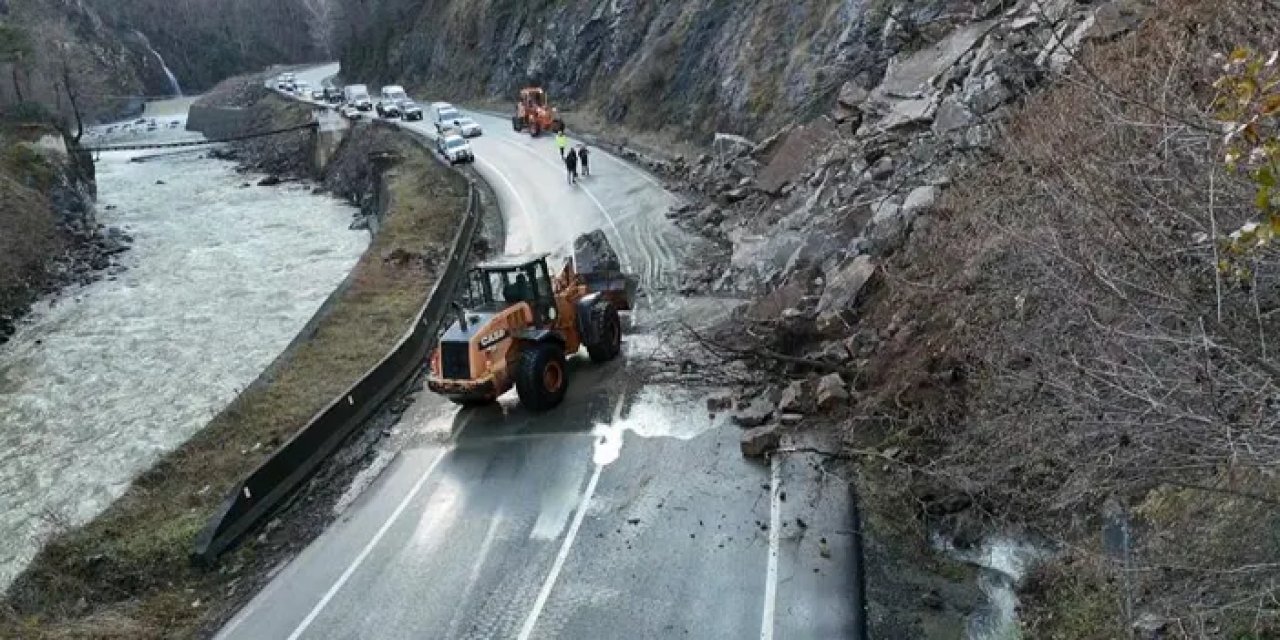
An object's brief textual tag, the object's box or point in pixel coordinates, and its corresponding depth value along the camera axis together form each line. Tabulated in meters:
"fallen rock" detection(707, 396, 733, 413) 13.81
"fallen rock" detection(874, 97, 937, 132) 18.08
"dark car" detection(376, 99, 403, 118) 58.73
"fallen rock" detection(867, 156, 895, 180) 17.36
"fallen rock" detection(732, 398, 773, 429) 13.03
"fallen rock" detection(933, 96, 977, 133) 16.06
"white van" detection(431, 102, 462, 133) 50.00
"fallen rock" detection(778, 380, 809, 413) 12.77
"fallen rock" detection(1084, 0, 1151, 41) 14.17
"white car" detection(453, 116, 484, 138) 46.50
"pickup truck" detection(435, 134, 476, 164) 39.44
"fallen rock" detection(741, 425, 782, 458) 12.20
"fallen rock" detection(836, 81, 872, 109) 21.78
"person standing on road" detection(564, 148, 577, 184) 32.59
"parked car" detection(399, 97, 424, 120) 57.03
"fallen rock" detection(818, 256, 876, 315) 14.25
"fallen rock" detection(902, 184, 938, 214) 14.59
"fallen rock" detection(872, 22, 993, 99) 19.33
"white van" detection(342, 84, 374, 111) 64.19
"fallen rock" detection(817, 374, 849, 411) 12.26
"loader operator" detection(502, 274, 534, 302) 15.32
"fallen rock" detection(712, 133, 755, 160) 27.03
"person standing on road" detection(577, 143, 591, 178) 33.19
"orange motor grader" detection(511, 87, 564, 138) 45.50
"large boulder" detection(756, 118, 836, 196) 22.28
